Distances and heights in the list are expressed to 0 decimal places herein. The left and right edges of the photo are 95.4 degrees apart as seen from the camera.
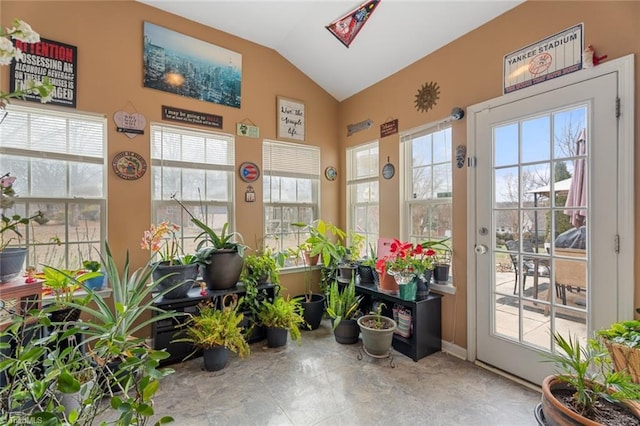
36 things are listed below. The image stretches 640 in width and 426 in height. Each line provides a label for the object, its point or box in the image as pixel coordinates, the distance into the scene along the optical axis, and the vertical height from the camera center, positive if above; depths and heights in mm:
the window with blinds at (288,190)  3334 +269
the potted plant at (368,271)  3014 -614
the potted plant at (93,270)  2223 -438
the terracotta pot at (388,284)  2656 -663
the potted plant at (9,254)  1498 -247
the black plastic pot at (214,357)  2258 -1131
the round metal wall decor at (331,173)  3738 +508
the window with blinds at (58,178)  2189 +280
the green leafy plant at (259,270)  2820 -569
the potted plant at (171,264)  2355 -434
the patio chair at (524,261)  2141 -370
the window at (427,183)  2688 +281
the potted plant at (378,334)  2393 -1013
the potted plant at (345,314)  2742 -972
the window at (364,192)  3436 +246
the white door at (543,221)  1768 -64
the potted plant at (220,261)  2568 -431
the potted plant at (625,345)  1375 -654
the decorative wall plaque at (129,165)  2480 +413
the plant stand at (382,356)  2363 -1218
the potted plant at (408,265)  2447 -451
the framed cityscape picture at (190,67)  2643 +1411
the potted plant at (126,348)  865 -459
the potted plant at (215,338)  2248 -975
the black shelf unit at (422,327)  2432 -990
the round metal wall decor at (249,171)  3104 +441
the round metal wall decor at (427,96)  2688 +1093
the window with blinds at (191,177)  2719 +352
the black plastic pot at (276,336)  2652 -1132
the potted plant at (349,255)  3150 -502
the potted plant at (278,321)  2650 -995
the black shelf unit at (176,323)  2342 -908
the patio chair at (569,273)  1880 -407
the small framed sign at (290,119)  3342 +1100
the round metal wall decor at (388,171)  3109 +448
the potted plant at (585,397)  1183 -803
